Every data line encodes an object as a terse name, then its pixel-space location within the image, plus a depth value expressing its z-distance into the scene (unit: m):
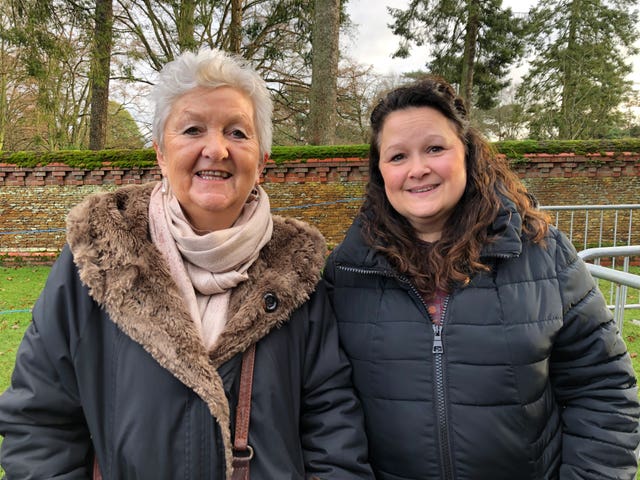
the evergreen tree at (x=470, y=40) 12.17
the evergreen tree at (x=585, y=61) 14.88
